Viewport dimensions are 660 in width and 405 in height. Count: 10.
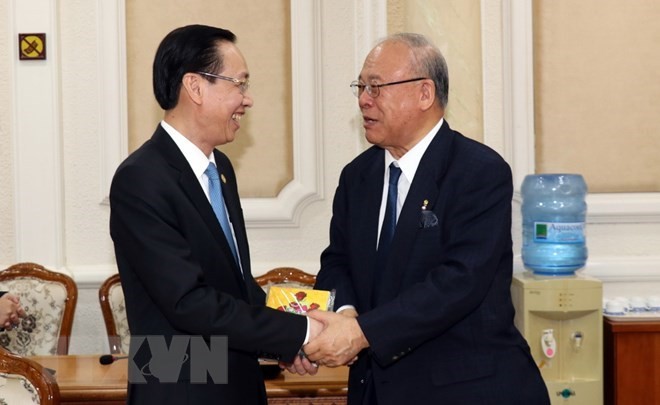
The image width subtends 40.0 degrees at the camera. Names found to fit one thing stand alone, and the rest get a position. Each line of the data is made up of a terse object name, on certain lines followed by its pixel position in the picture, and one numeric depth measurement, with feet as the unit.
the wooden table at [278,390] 10.55
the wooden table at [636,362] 14.79
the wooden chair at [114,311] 15.10
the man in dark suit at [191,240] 7.66
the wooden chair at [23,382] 7.90
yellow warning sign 16.80
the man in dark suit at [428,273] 8.20
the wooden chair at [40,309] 15.46
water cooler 14.38
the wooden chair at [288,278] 15.47
